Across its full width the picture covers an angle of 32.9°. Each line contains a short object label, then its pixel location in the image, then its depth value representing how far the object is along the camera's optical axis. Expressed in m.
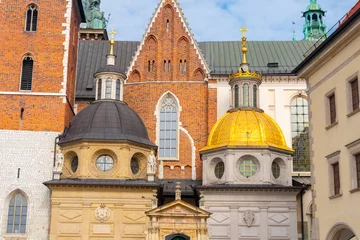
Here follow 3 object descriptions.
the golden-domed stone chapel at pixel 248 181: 30.62
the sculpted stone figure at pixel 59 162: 30.86
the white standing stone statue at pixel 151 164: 31.13
